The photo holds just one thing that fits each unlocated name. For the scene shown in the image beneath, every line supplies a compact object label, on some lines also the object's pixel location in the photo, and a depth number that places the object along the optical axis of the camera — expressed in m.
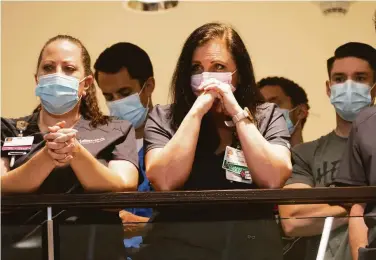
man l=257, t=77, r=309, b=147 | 7.22
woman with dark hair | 4.23
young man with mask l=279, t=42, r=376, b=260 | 5.77
